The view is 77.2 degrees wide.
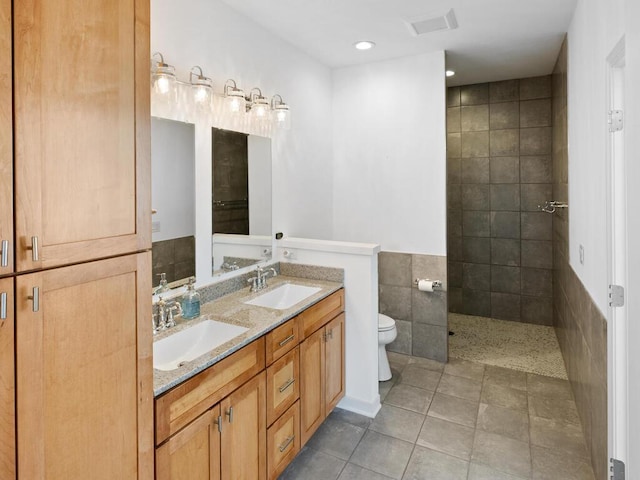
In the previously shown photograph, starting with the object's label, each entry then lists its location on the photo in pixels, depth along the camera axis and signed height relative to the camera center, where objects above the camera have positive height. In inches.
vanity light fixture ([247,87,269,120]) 102.0 +34.9
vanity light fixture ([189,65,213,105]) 83.7 +32.4
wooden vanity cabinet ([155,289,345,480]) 54.1 -27.4
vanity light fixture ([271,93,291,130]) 109.7 +35.6
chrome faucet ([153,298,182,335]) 72.4 -13.9
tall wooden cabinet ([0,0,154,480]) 33.4 +0.2
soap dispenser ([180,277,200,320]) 79.0 -12.6
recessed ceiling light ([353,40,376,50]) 120.1 +59.6
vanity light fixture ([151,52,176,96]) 74.7 +31.1
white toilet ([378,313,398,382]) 117.3 -29.8
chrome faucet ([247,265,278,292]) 99.6 -10.1
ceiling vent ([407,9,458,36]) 103.5 +57.8
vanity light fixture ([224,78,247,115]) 93.7 +33.7
